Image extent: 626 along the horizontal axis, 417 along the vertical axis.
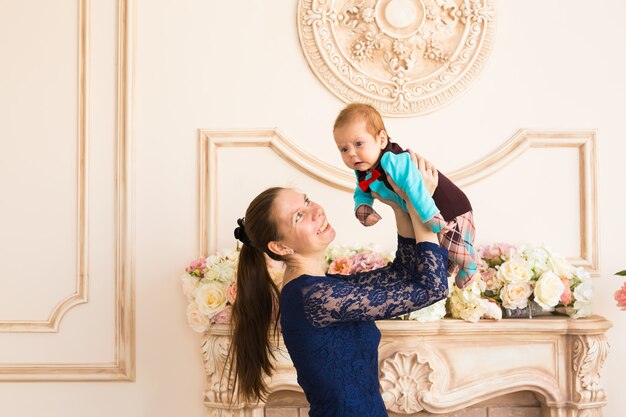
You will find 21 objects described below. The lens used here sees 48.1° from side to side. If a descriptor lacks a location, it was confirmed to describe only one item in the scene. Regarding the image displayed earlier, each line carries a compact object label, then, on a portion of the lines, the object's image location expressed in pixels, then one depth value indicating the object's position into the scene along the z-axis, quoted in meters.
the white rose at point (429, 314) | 2.56
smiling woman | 1.69
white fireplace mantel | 2.57
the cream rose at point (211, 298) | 2.64
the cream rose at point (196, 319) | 2.68
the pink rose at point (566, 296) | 2.61
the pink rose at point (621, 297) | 2.60
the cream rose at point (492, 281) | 2.64
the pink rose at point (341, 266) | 2.58
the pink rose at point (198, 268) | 2.78
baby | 1.85
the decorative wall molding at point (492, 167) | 2.96
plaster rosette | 2.98
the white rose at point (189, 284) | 2.77
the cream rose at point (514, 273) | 2.59
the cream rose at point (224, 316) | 2.65
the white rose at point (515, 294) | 2.59
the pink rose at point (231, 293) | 2.62
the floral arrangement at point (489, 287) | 2.57
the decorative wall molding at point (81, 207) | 3.01
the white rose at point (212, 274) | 2.70
